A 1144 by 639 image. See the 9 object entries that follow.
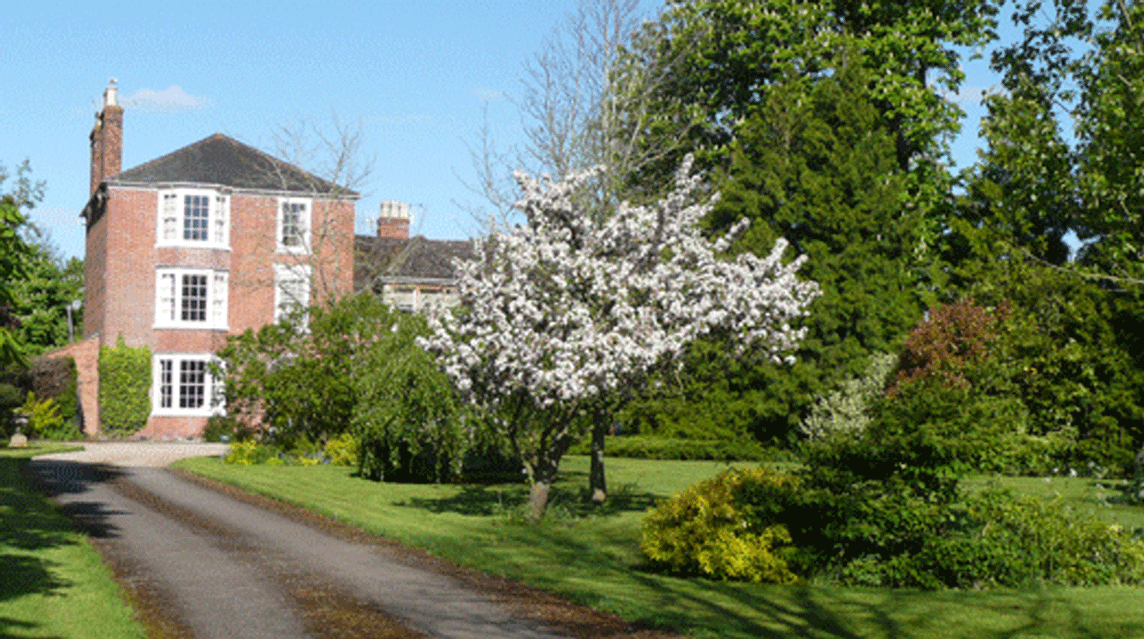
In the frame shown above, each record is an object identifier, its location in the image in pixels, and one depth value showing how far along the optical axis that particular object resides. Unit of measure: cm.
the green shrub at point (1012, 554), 1266
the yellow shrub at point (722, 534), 1323
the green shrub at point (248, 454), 3009
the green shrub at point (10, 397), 3541
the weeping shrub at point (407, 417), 2402
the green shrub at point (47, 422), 3903
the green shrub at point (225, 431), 3256
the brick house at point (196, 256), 4225
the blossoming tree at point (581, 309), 1659
